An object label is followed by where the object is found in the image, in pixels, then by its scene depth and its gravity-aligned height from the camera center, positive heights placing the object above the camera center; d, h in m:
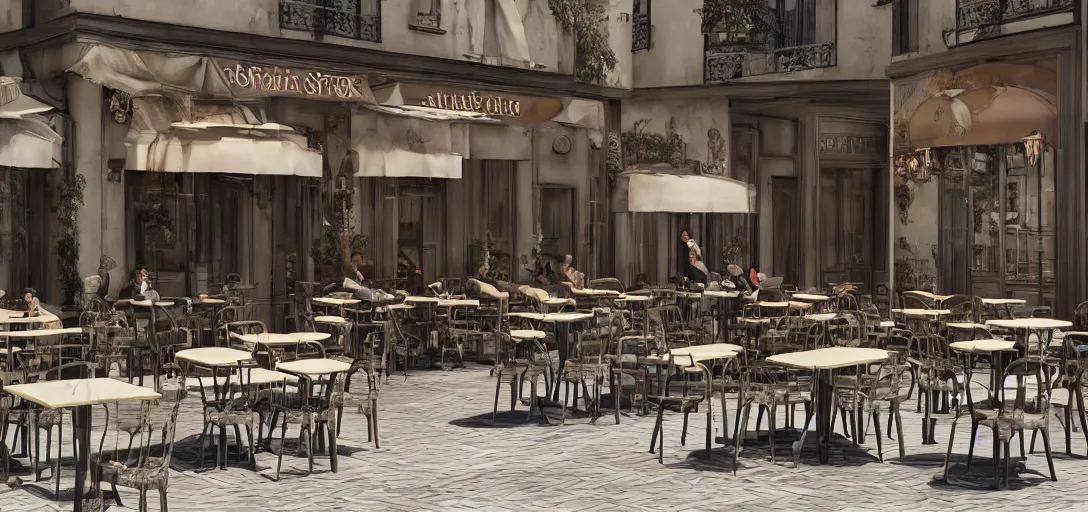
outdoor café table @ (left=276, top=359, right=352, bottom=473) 9.72 -0.98
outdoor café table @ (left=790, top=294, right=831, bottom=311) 16.53 -0.74
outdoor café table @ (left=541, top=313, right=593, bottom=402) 12.85 -0.90
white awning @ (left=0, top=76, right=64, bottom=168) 13.68 +1.22
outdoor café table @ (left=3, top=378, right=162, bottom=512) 7.82 -0.95
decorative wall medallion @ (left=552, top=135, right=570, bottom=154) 22.28 +1.77
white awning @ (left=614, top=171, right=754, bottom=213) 17.36 +0.71
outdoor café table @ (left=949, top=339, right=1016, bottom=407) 10.99 -0.93
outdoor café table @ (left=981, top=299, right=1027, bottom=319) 15.59 -0.75
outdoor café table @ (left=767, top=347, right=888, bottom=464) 9.88 -1.06
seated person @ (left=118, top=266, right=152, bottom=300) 15.34 -0.47
